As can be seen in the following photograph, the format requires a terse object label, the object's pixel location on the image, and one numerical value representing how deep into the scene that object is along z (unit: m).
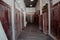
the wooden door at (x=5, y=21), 1.59
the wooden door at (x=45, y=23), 4.20
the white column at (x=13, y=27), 2.42
